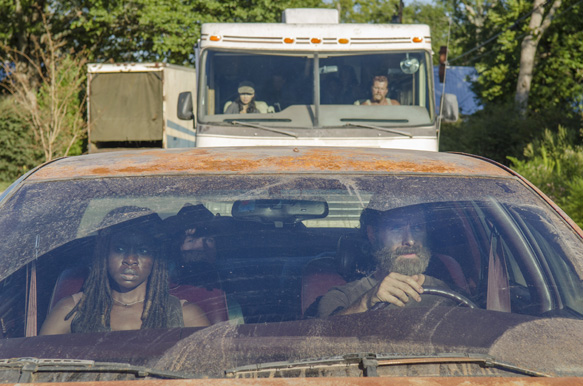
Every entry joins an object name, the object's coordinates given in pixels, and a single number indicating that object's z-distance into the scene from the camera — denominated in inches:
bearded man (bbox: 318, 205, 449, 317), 93.6
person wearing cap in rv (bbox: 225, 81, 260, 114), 293.7
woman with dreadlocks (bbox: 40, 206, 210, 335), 90.6
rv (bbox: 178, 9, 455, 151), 292.5
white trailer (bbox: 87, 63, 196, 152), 692.1
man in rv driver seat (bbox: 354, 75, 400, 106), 295.9
